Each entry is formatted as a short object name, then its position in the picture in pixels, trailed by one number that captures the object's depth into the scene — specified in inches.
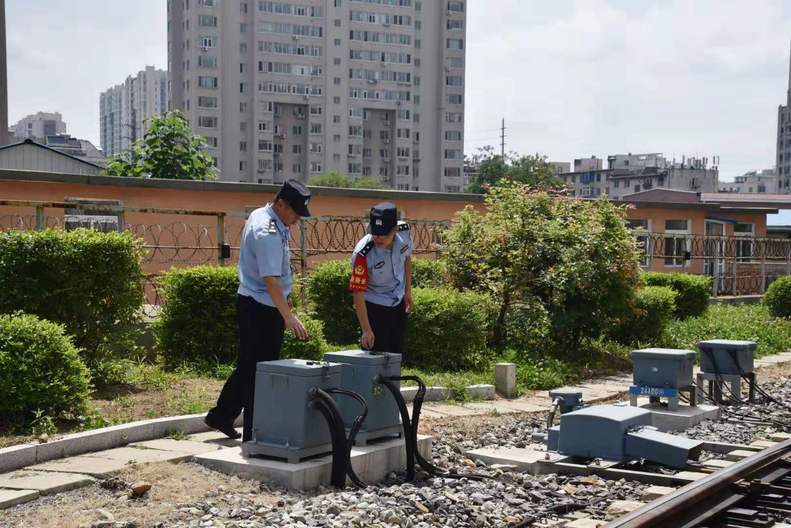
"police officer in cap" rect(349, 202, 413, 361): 309.0
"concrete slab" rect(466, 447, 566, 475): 303.0
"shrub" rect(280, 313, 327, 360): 397.1
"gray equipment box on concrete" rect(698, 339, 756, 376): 443.8
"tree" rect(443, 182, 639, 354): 552.4
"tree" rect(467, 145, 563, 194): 4153.5
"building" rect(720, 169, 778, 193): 7039.4
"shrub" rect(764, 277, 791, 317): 851.4
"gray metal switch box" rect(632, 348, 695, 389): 388.8
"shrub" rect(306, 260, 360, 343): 502.7
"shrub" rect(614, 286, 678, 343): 624.4
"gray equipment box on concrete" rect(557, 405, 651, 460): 304.0
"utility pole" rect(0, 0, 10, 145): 1386.8
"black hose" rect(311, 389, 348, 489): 253.9
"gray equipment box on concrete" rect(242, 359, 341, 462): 256.4
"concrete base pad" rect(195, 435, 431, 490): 251.6
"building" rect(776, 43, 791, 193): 7439.0
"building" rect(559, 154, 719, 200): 5137.8
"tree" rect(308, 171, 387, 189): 3832.7
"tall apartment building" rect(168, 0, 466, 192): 4485.7
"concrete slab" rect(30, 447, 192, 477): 256.5
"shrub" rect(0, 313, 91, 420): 290.8
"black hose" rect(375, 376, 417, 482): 276.7
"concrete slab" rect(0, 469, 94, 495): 237.6
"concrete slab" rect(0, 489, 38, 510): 224.4
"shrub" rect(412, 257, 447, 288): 587.5
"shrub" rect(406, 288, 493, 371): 475.5
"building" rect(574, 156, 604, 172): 6043.3
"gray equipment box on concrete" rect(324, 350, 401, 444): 281.6
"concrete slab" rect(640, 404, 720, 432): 381.1
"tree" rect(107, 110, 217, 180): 1150.3
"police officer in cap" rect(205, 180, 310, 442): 272.8
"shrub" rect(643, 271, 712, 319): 798.5
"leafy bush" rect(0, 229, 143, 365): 360.5
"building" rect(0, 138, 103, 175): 1191.6
